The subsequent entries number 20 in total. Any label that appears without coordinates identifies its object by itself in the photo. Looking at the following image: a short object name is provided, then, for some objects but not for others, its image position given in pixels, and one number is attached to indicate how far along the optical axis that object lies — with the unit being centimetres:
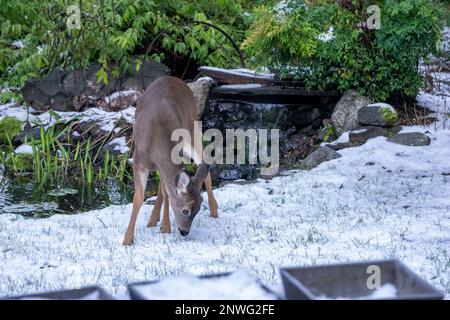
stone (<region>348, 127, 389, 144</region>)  956
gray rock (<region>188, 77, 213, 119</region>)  1077
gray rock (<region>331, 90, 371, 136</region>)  989
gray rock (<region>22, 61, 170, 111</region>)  1240
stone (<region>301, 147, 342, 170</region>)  919
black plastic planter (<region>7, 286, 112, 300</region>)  287
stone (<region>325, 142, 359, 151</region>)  952
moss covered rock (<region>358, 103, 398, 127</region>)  954
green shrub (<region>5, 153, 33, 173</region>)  1041
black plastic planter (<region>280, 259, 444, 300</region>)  302
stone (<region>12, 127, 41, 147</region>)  1139
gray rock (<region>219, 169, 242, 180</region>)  1019
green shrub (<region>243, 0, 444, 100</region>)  956
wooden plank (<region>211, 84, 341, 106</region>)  1048
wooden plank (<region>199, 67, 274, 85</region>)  1058
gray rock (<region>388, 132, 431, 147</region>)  917
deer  616
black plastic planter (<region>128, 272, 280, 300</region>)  285
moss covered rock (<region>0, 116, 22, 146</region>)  1166
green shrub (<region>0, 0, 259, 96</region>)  1248
